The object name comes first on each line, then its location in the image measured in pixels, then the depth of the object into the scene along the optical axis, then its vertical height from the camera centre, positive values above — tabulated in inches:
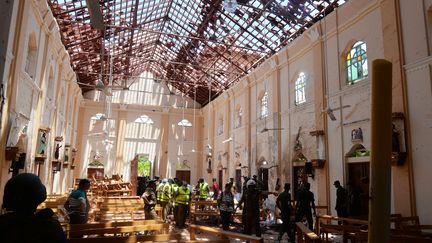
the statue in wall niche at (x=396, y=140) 343.3 +44.0
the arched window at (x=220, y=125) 935.6 +147.2
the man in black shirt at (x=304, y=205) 342.3 -22.5
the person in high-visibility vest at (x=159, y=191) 514.6 -18.4
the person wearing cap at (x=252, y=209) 334.3 -27.1
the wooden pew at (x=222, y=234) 153.7 -27.1
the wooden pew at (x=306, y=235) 164.2 -26.1
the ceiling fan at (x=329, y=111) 381.7 +78.3
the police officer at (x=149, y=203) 343.9 -24.6
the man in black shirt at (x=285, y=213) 333.8 -30.0
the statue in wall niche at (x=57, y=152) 613.6 +42.9
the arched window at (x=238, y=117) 802.8 +149.0
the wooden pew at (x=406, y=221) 281.8 -32.9
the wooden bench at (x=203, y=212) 462.0 -43.9
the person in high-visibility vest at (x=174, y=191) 456.2 -16.5
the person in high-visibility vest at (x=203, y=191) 550.4 -18.0
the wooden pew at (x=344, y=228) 229.6 -32.0
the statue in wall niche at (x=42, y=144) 491.2 +45.4
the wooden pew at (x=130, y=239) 156.5 -28.9
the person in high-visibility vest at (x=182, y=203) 438.3 -29.9
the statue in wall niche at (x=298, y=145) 539.3 +57.5
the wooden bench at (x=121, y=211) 351.3 -36.3
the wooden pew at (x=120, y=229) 207.8 -32.4
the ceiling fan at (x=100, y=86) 431.3 +113.3
